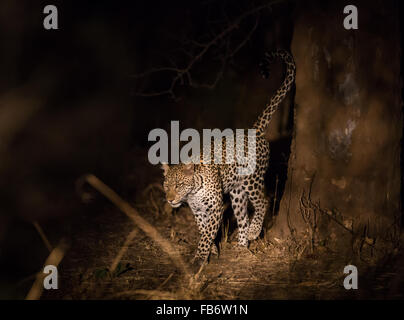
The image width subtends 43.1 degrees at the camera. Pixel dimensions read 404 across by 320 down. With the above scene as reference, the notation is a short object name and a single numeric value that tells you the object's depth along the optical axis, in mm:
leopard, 5867
